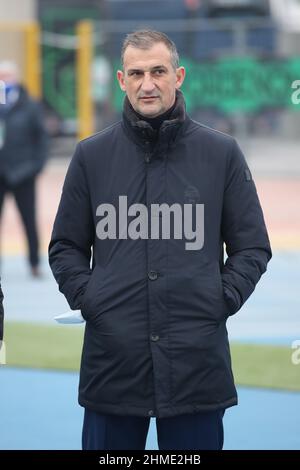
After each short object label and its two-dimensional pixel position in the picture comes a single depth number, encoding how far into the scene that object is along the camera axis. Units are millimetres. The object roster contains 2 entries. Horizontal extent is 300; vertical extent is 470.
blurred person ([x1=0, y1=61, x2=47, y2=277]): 23453
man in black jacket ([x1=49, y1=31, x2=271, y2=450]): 8023
